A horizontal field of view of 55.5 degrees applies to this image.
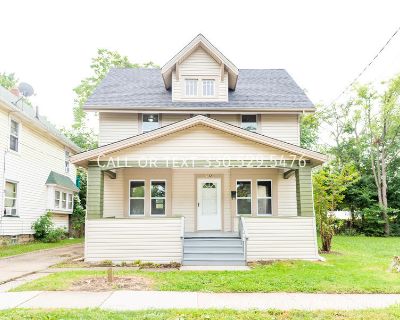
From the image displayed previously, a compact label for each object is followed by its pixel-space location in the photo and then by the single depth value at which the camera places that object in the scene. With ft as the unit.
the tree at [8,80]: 130.41
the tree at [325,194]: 47.57
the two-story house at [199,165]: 36.94
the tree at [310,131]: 95.13
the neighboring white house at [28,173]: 52.70
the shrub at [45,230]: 61.41
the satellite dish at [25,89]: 60.90
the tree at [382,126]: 78.64
